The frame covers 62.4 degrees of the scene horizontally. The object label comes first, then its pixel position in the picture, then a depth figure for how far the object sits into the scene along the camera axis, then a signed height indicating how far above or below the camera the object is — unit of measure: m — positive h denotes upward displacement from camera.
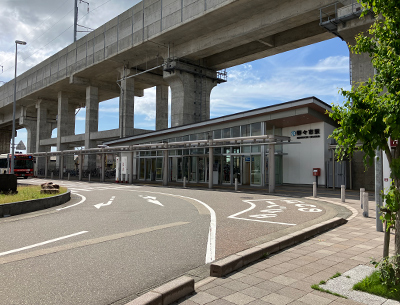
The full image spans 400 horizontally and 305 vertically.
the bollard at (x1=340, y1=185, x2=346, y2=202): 14.14 -1.27
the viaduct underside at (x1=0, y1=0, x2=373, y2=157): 27.12 +12.09
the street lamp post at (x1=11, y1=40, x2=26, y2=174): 30.03 +11.08
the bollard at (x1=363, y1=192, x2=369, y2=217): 10.44 -1.36
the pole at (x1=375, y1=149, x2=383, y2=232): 8.05 -0.44
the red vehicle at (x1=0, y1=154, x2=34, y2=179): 38.66 -0.31
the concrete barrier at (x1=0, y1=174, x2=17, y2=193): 14.59 -0.96
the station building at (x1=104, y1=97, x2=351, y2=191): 21.98 +1.10
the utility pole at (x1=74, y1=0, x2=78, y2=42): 55.94 +25.17
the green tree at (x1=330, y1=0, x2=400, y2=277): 3.94 +0.70
